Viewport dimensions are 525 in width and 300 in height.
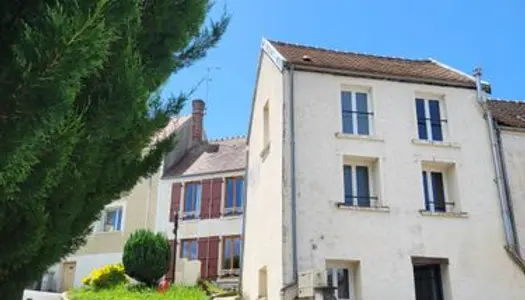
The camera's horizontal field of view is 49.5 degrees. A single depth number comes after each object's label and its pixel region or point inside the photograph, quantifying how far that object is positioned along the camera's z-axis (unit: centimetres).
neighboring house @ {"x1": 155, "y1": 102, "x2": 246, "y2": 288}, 2550
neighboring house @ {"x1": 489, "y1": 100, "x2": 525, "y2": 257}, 1545
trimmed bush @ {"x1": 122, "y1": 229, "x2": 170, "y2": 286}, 2111
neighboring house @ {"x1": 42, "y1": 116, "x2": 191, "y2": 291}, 2755
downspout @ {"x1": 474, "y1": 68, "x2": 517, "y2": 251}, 1495
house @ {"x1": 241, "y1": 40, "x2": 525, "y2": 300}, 1402
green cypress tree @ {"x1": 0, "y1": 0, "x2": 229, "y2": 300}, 356
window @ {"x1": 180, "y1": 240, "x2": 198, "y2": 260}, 2634
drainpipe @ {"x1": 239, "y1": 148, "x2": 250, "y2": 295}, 1841
